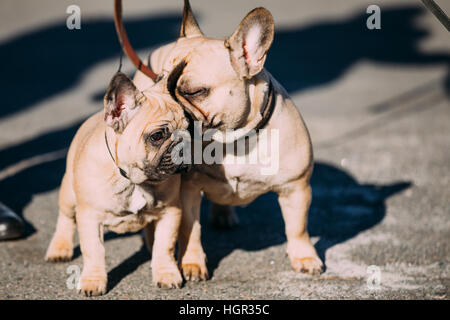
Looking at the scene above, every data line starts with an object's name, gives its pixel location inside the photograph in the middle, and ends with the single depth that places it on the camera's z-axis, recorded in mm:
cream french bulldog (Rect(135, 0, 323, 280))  3398
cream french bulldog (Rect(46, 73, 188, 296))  3135
